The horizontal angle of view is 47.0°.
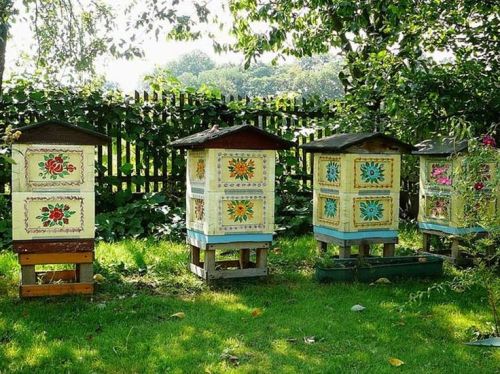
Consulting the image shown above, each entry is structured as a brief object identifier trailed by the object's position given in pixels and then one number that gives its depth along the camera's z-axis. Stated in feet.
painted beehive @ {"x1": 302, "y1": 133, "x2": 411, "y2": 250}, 22.70
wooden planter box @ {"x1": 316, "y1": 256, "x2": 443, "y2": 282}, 22.02
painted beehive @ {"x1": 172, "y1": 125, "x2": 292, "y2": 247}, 20.74
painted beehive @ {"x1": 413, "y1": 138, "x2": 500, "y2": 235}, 23.49
